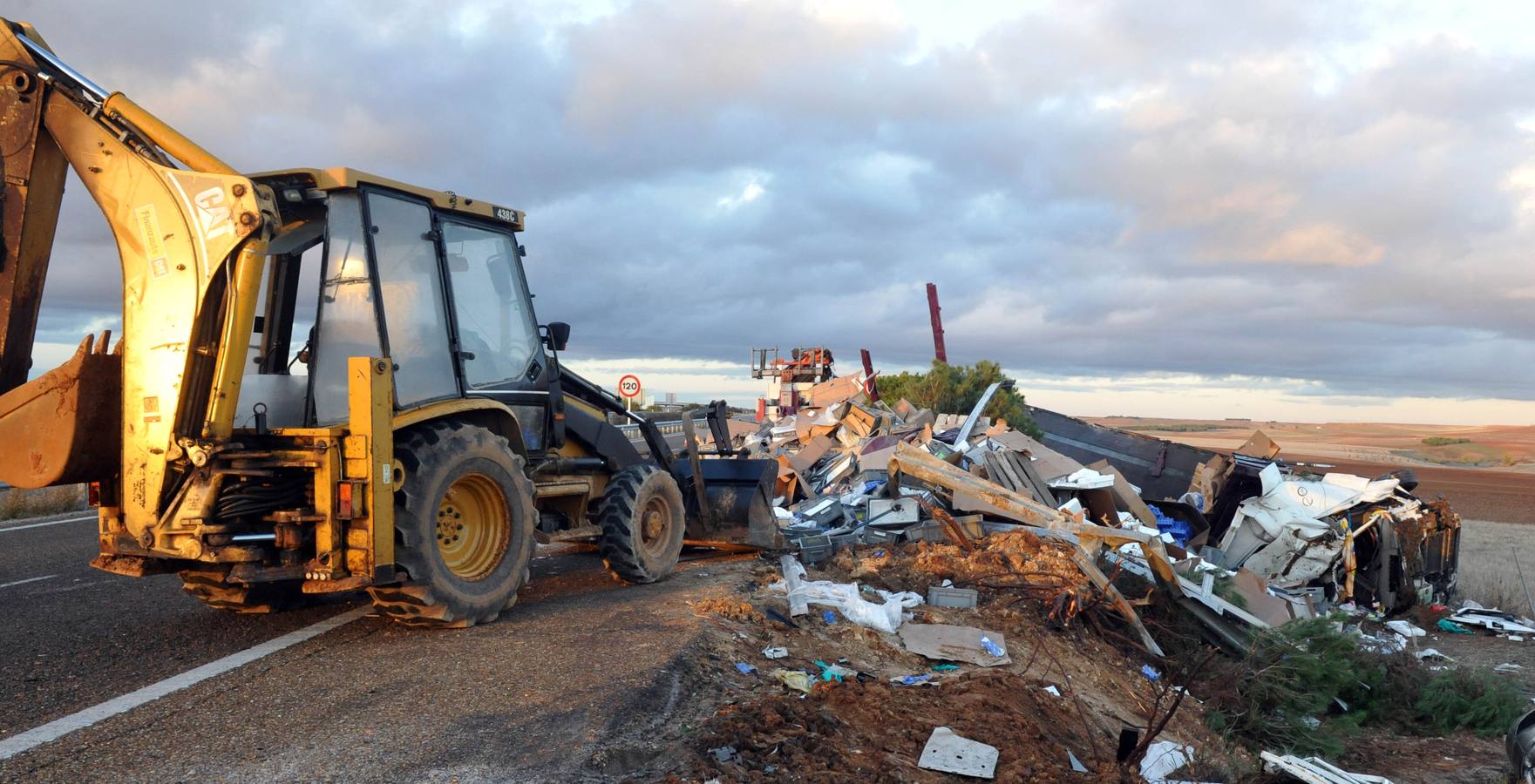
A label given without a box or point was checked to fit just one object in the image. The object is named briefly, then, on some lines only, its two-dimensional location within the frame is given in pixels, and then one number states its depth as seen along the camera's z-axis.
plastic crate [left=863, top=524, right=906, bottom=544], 9.95
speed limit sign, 22.64
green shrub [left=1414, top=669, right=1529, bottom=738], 8.52
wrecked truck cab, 12.61
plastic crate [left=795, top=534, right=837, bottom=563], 9.17
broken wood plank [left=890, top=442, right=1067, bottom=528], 10.17
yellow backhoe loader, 5.18
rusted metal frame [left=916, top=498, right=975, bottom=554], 9.69
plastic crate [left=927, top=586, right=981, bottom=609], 7.99
